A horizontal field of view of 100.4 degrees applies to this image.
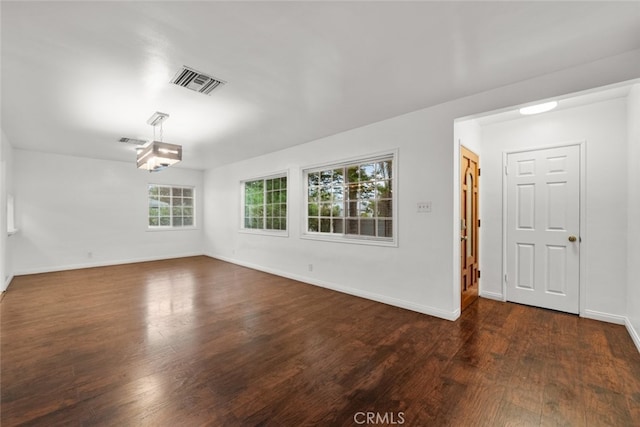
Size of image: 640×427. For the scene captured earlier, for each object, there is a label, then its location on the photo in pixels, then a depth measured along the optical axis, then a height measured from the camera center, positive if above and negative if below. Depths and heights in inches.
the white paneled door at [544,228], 132.2 -9.0
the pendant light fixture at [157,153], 146.0 +33.8
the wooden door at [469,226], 136.7 -8.1
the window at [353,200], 155.4 +7.6
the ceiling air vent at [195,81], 97.5 +51.0
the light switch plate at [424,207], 133.2 +2.0
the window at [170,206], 290.0 +6.2
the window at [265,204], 225.8 +7.1
